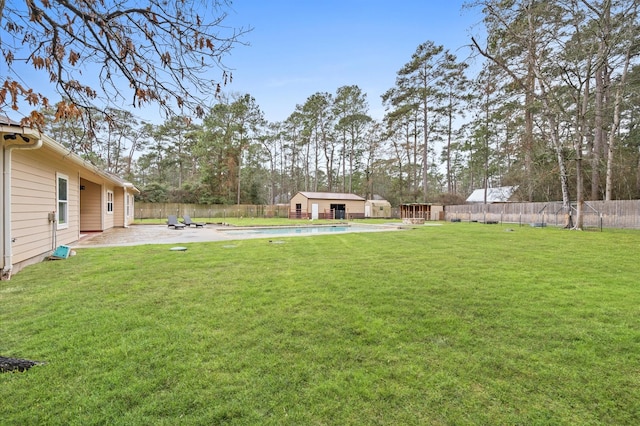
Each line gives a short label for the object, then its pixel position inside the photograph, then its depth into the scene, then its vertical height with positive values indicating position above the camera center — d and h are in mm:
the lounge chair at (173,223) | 14443 -766
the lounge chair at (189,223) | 15963 -813
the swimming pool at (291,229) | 13685 -1104
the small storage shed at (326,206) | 27922 +231
